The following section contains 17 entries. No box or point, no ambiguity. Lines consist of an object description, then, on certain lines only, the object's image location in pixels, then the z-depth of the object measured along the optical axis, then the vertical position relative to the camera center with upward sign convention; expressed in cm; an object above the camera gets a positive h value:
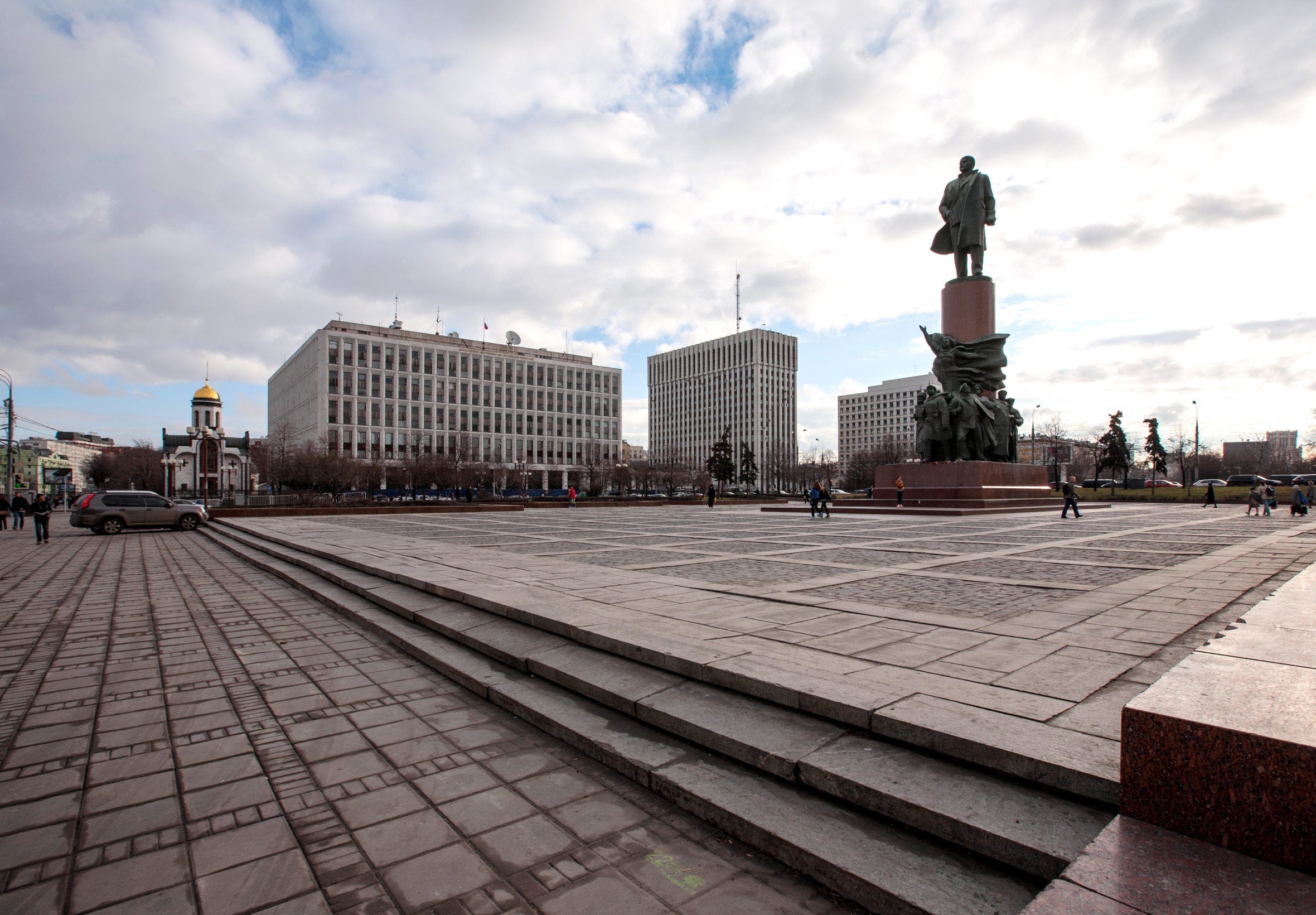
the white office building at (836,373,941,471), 14525 +1302
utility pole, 3538 +132
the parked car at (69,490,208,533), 2203 -114
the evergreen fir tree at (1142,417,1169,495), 6581 +182
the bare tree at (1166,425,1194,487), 6756 +123
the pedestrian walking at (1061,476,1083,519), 2252 -97
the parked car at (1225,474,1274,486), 5806 -146
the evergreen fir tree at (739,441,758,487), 8800 +55
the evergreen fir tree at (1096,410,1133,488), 5975 +188
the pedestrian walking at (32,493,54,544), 1836 -105
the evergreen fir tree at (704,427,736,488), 7362 +96
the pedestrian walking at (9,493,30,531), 2528 -105
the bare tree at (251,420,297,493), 5025 +175
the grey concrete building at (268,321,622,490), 8638 +1128
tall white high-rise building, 13888 +1748
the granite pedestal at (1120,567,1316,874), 191 -94
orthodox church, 7600 +243
